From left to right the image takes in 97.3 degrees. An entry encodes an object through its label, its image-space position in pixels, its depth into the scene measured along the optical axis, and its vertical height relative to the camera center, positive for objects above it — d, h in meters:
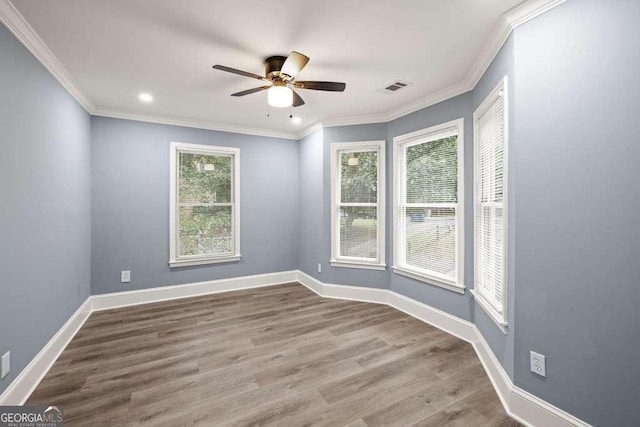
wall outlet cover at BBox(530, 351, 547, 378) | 1.74 -0.95
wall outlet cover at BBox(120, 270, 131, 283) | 3.88 -0.88
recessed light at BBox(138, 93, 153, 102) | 3.27 +1.37
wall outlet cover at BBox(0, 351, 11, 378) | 1.79 -0.98
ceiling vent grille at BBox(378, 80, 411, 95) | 2.96 +1.37
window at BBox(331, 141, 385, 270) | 4.02 +0.12
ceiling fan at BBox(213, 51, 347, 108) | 2.31 +1.13
